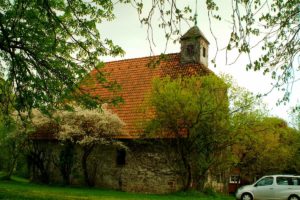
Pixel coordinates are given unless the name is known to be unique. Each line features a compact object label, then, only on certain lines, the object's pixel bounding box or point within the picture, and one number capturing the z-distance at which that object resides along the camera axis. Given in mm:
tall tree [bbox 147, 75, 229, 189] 20969
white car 20641
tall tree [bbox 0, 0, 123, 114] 12508
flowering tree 23172
